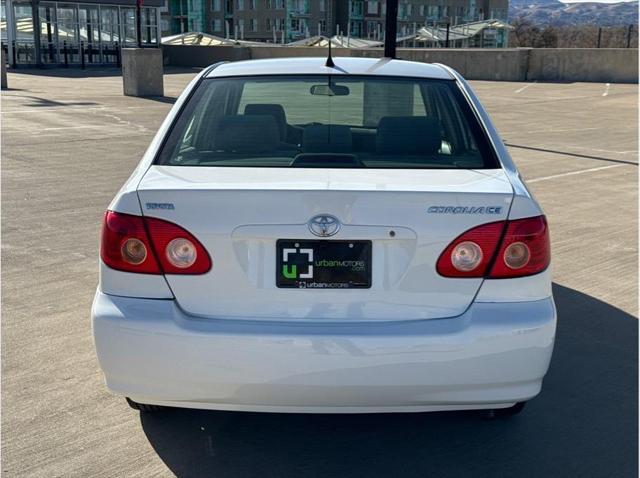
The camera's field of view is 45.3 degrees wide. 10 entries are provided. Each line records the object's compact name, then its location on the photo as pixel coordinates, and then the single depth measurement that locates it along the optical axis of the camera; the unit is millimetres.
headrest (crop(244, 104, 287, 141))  4254
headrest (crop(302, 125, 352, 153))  3682
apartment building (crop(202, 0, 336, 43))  88062
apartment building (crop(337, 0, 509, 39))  94062
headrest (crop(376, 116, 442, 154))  3645
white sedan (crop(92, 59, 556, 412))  2811
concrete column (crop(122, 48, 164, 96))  22109
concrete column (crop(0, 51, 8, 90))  24072
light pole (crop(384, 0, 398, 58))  9826
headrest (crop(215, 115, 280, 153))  3625
